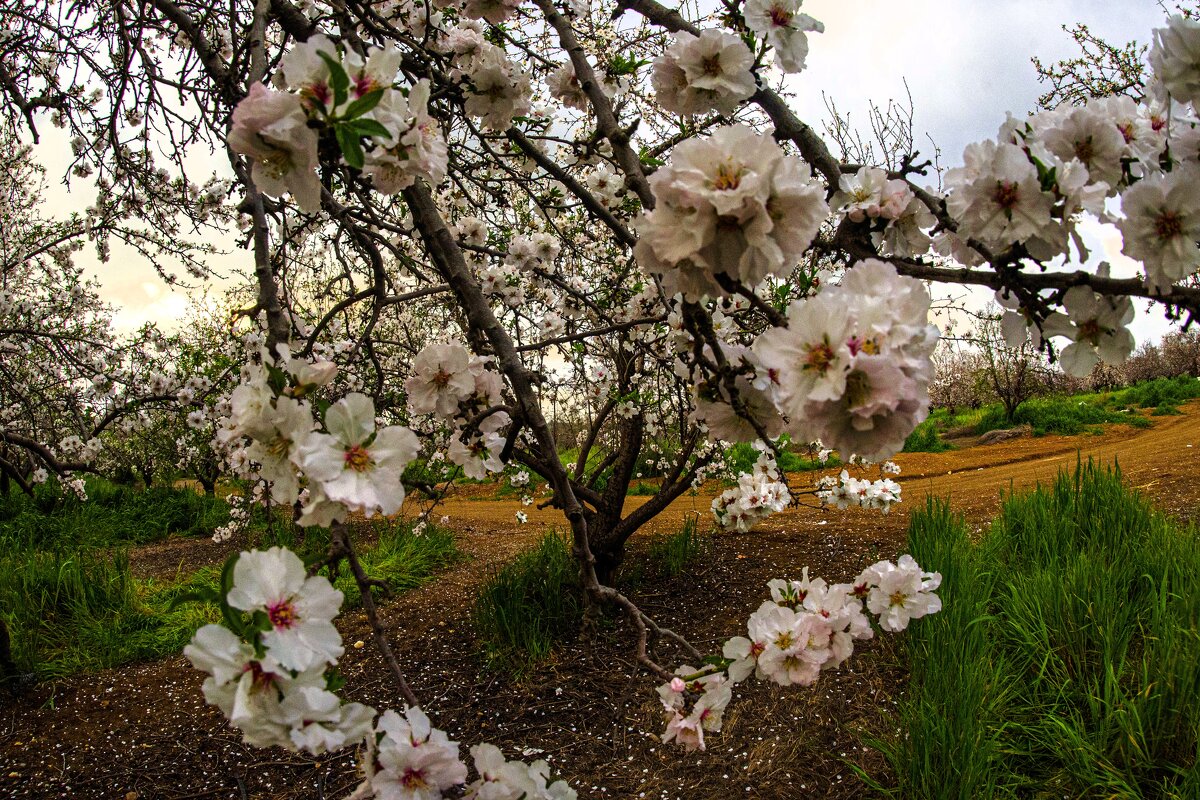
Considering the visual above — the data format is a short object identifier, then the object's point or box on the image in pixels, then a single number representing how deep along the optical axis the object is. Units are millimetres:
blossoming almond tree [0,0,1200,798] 678
